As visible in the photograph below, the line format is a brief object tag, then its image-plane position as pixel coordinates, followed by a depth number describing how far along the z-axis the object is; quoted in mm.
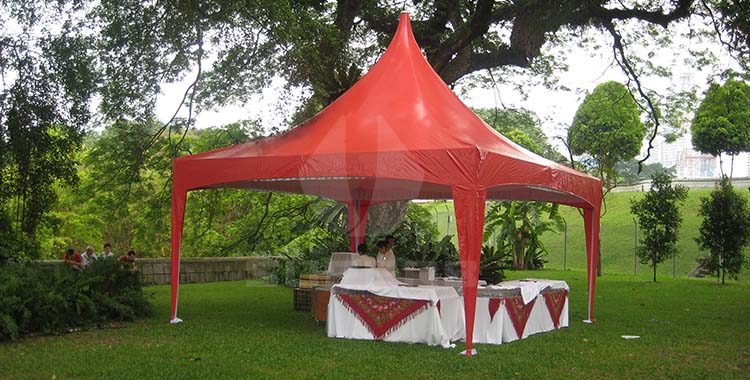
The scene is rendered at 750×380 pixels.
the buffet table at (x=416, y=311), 8867
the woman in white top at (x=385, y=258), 10844
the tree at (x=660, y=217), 20359
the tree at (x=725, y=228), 19578
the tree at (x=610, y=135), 25812
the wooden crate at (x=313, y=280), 11672
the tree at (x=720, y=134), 31594
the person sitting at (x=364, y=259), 10562
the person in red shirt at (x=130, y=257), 11406
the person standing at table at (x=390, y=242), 10930
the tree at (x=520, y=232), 25938
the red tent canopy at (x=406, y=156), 8477
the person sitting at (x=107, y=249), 13477
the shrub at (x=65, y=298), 9102
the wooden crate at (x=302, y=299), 12336
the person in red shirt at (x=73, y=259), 12538
